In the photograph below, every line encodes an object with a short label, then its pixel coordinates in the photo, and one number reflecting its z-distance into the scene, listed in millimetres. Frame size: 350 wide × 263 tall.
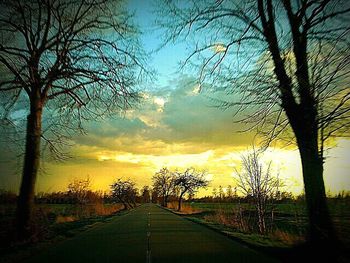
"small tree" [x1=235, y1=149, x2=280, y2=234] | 18625
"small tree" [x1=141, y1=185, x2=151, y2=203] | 162600
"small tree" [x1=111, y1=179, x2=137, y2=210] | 79438
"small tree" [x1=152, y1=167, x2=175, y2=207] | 99000
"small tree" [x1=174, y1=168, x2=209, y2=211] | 74500
